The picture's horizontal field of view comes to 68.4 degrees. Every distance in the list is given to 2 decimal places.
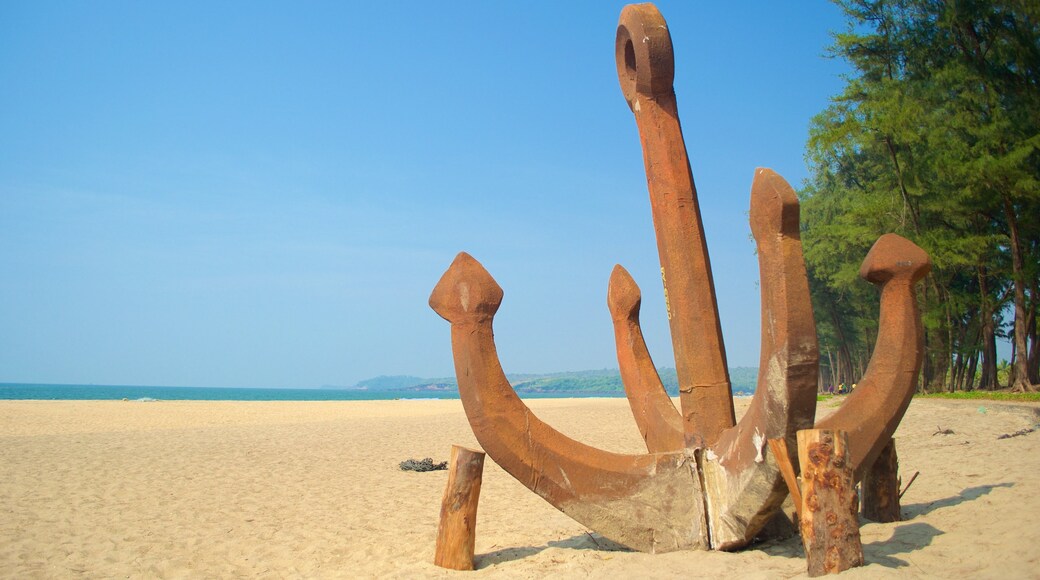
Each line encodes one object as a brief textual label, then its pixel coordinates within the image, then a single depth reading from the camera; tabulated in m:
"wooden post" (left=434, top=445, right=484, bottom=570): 4.86
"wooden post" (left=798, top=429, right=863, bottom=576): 3.72
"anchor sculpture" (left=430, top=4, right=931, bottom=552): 4.30
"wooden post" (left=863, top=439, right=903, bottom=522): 5.40
